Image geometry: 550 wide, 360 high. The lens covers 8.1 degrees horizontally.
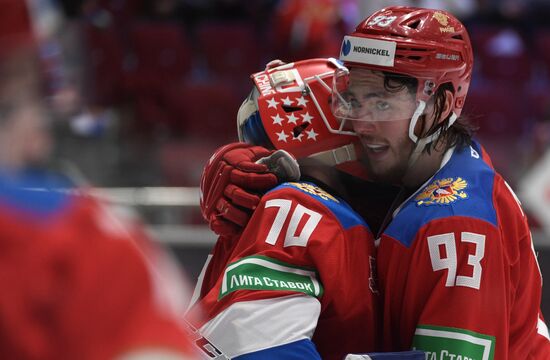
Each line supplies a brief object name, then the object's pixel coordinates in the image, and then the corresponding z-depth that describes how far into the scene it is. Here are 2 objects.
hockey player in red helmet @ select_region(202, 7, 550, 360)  6.98
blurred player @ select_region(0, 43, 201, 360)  5.40
